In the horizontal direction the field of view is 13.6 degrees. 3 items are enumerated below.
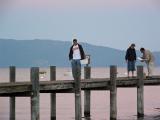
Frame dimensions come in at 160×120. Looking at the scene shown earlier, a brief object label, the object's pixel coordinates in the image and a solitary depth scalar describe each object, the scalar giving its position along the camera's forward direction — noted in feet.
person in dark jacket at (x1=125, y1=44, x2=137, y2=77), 108.06
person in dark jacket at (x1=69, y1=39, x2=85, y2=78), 91.81
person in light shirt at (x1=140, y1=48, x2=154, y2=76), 111.75
